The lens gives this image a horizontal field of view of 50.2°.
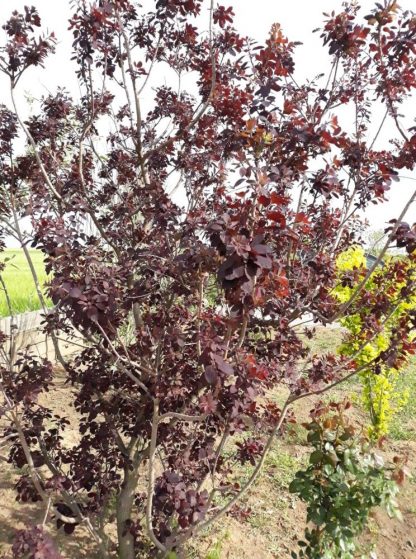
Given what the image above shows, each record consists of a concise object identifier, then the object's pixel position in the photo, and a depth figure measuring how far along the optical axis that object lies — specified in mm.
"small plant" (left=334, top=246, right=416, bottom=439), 3098
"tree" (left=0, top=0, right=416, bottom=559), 2041
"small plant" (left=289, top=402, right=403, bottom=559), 2629
